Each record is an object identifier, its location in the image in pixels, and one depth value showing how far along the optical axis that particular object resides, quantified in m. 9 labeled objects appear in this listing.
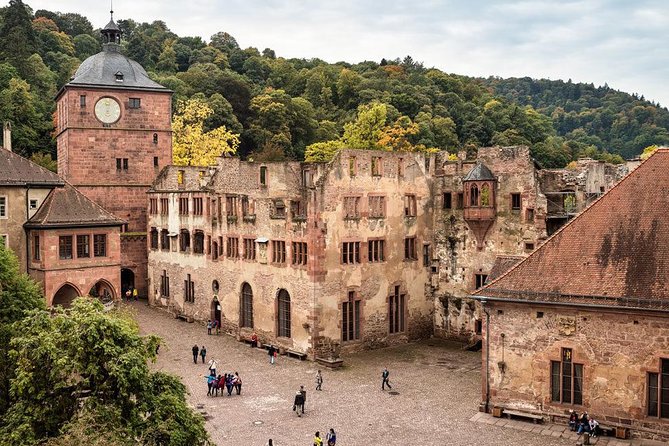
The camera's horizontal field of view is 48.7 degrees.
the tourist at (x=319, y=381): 37.03
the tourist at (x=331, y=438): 28.34
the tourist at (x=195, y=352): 41.85
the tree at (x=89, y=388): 20.41
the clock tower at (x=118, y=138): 60.47
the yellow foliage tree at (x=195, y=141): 79.00
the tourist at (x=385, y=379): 37.12
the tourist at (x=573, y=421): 29.81
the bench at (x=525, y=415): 31.23
